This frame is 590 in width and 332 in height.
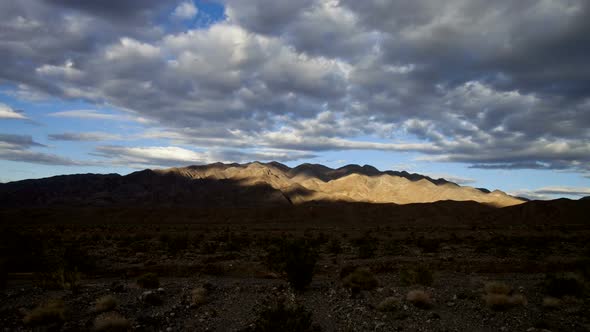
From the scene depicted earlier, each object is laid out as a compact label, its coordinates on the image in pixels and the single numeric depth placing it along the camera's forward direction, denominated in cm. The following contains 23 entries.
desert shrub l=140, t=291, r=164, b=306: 1355
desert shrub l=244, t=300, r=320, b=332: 901
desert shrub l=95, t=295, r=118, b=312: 1251
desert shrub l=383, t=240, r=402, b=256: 3092
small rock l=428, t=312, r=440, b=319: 1130
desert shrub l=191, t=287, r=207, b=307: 1363
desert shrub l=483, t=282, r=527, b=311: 1148
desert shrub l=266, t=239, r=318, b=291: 1569
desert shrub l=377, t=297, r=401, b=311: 1208
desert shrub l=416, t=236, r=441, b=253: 3184
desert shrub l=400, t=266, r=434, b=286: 1591
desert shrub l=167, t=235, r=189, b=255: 3238
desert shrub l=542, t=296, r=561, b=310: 1171
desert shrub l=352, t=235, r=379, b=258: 2881
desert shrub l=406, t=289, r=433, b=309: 1221
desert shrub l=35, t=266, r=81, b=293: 1552
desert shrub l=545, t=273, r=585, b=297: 1313
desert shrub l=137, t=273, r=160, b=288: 1630
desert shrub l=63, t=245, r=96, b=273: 2227
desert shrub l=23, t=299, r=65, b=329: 1136
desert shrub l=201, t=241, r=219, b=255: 3192
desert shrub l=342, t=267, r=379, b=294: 1502
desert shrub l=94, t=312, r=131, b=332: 1050
